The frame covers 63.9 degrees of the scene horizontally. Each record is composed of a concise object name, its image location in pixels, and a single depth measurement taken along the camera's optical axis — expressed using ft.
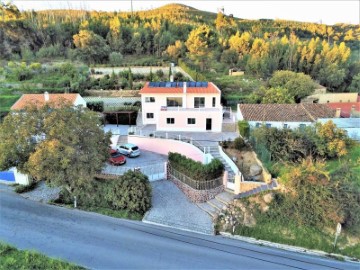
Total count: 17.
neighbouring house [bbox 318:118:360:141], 78.79
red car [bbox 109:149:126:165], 75.15
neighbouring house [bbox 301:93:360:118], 118.92
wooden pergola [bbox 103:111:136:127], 103.14
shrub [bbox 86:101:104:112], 114.52
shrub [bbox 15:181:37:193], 68.52
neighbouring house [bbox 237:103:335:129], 90.33
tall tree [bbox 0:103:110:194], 55.67
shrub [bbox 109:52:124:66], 180.66
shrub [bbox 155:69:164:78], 152.21
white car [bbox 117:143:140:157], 81.20
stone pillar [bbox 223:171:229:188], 63.62
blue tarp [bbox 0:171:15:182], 72.54
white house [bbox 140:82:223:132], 91.91
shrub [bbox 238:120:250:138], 81.92
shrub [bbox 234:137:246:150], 76.33
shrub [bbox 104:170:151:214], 59.36
